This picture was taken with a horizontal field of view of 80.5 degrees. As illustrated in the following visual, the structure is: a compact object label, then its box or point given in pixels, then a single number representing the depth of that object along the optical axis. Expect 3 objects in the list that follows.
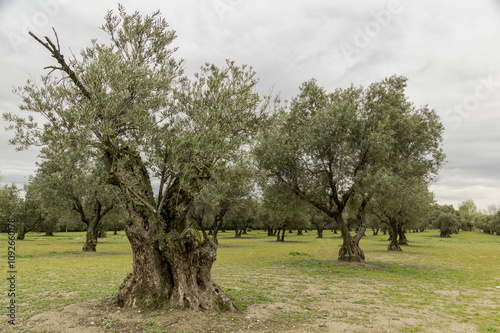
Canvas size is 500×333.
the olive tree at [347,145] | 20.97
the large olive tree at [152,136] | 9.09
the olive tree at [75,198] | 29.45
